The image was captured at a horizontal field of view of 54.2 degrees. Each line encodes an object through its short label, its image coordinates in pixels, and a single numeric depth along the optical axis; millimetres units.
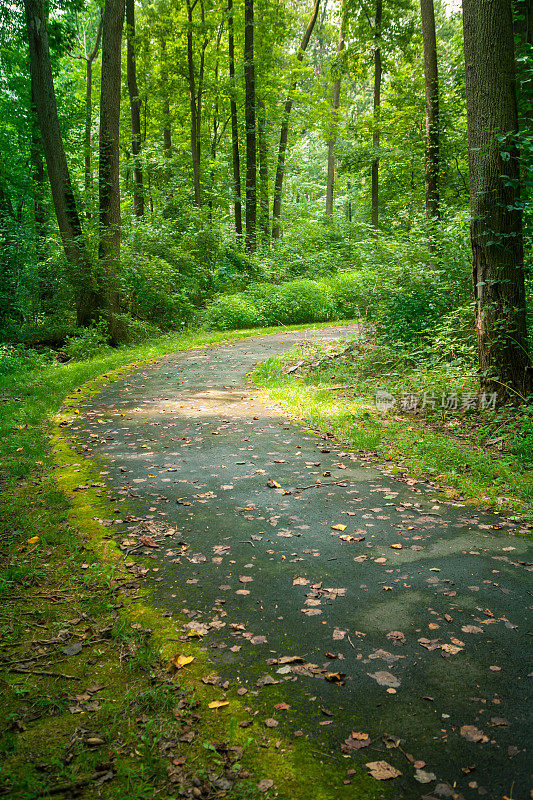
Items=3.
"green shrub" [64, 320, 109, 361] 12633
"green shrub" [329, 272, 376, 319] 20109
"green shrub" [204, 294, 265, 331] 17750
